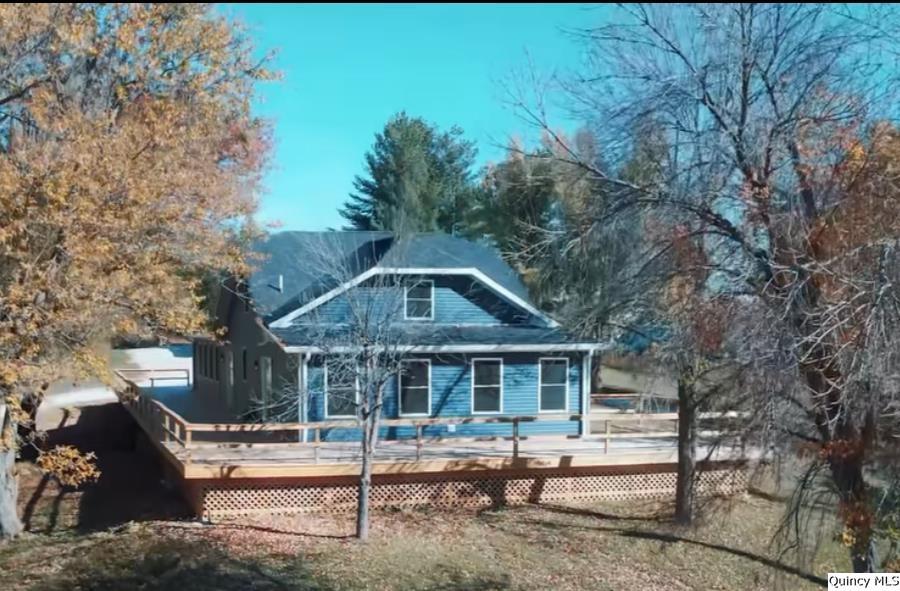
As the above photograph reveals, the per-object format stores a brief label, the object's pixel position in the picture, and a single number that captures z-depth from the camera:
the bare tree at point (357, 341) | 13.20
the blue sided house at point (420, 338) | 15.90
